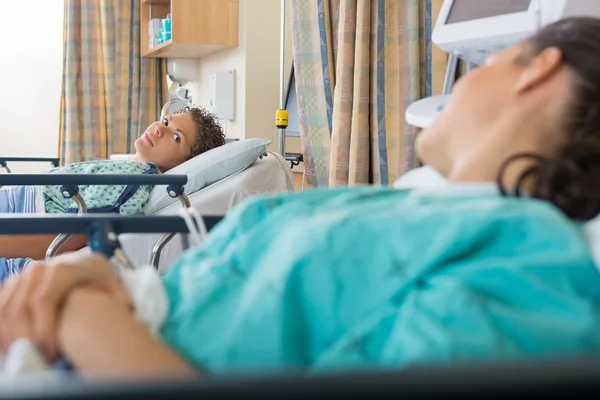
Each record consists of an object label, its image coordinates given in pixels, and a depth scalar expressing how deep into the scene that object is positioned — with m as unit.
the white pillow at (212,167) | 2.47
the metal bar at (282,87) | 2.97
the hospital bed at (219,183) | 2.27
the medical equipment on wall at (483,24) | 1.43
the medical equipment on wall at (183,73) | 4.40
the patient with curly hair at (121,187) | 2.30
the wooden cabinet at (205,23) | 3.63
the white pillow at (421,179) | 1.25
